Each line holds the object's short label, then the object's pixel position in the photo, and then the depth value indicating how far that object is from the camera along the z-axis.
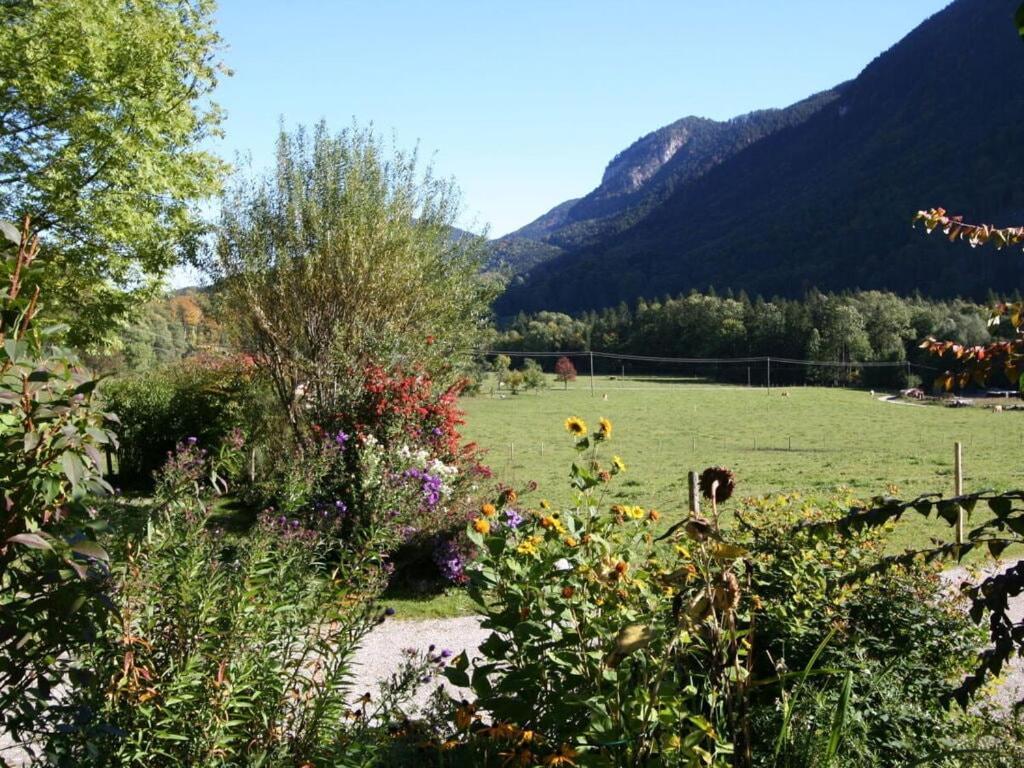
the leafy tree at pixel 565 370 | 74.00
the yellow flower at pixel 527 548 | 2.82
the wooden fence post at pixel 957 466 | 10.01
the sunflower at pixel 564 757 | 2.04
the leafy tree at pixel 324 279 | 11.15
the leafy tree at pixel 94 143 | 10.28
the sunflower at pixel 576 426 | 3.66
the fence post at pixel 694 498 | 5.60
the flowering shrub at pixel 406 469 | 7.85
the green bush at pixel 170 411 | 14.02
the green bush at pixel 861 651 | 2.85
